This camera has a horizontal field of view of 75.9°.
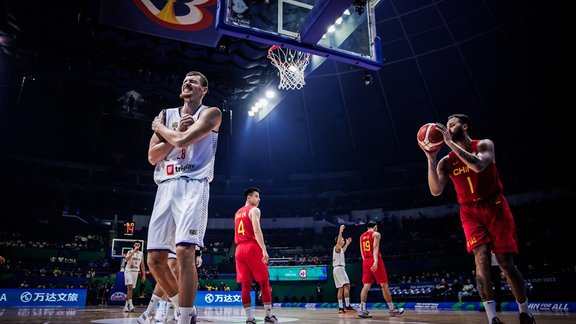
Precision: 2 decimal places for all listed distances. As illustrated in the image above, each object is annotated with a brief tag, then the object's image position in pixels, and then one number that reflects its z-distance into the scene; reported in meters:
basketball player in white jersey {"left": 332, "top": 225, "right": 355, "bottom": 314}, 10.36
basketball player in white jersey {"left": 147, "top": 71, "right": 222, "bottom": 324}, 2.89
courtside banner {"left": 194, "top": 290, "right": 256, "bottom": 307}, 17.16
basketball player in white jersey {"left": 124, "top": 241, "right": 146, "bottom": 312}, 11.66
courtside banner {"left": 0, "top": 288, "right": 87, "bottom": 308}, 14.03
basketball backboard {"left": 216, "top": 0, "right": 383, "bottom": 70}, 7.40
